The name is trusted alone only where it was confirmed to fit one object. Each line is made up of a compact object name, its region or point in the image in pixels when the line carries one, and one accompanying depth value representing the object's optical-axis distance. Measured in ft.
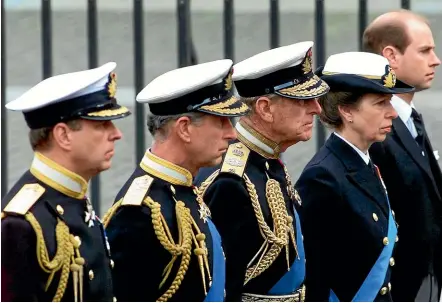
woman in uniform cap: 37.37
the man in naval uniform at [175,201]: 32.71
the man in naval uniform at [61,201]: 29.81
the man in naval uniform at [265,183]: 35.45
